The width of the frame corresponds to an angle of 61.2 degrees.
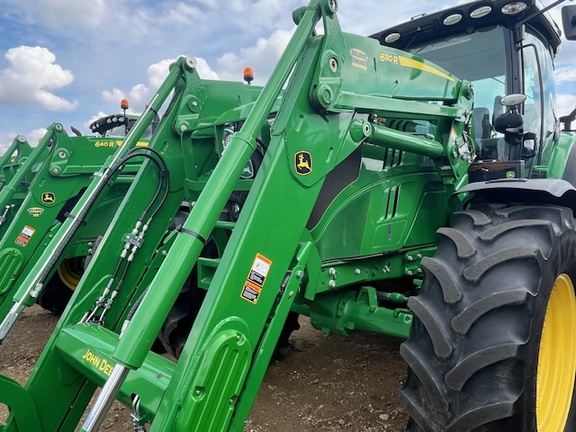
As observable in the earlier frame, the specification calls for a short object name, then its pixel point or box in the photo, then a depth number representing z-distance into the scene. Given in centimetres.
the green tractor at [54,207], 459
